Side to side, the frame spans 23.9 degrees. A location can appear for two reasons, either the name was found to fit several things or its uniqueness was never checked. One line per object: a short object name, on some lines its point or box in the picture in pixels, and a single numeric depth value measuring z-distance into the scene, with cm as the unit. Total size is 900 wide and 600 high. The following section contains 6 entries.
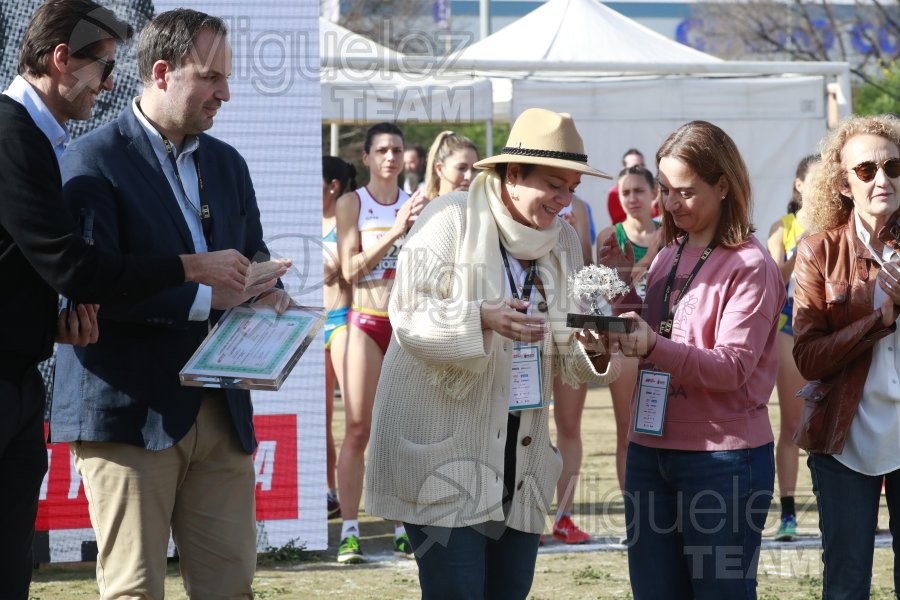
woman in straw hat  608
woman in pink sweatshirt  618
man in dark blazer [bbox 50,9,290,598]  573
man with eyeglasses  520
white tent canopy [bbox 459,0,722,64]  2371
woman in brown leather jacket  653
